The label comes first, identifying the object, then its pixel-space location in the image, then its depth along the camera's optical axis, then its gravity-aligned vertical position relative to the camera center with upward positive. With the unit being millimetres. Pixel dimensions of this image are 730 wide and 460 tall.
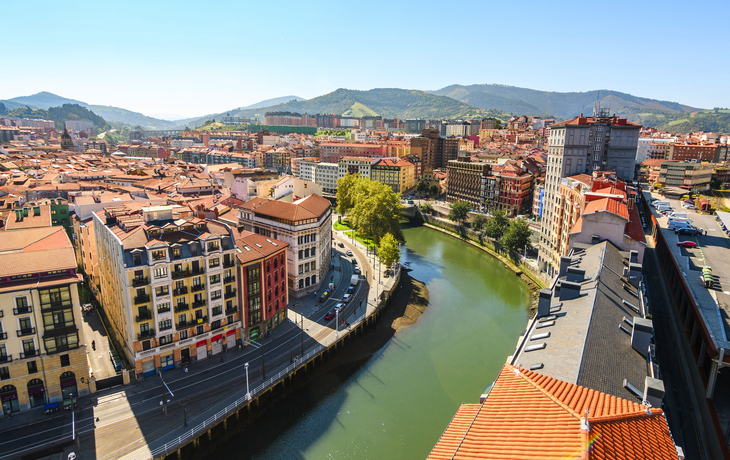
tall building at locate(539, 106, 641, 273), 60969 -2026
